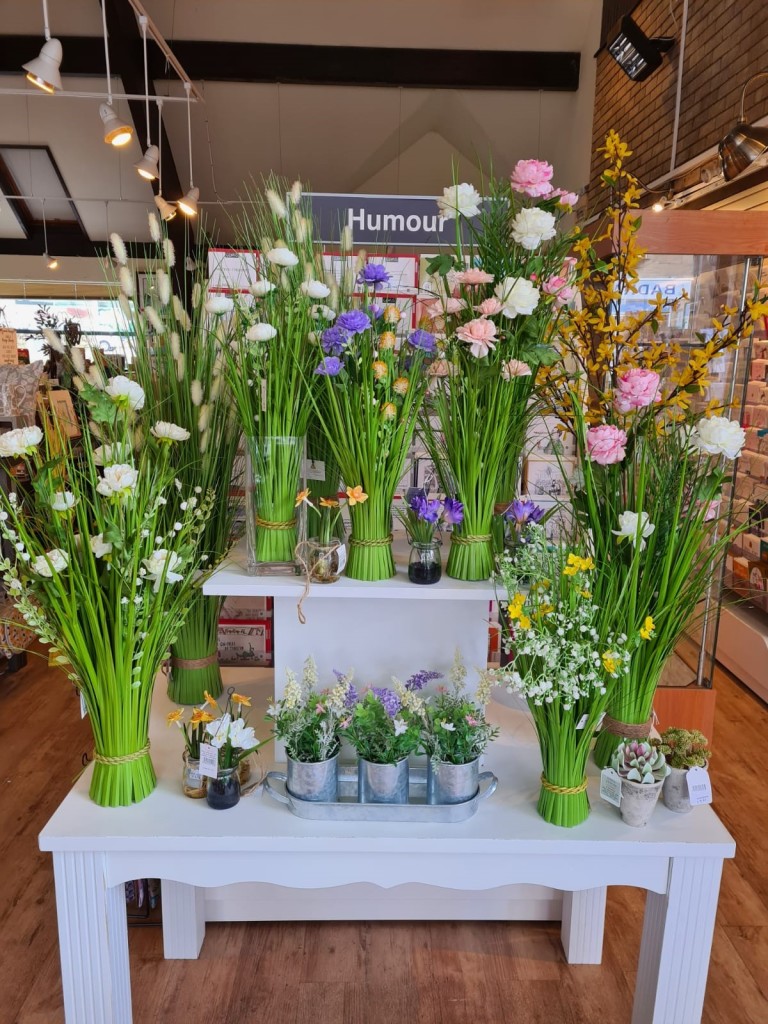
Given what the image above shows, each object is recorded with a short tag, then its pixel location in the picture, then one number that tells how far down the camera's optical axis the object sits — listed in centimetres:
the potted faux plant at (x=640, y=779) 146
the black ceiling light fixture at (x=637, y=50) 506
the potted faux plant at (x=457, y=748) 148
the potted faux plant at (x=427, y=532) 157
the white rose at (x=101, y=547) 140
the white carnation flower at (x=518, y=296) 139
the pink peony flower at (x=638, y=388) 133
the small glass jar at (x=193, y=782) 156
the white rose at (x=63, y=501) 136
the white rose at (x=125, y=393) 138
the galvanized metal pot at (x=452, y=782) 148
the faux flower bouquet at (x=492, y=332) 140
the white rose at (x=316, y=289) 140
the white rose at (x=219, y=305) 145
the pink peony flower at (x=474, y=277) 141
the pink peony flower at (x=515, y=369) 145
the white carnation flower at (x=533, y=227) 137
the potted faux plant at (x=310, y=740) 150
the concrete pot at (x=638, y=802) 146
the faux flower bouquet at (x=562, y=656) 138
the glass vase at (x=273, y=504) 156
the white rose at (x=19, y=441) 133
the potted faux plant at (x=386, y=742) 149
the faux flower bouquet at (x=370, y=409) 146
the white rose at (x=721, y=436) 130
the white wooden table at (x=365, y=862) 144
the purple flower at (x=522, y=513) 162
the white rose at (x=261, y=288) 149
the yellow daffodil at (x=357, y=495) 152
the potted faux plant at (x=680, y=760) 154
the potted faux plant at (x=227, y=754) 151
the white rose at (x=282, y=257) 139
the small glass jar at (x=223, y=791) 151
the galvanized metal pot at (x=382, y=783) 148
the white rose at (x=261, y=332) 140
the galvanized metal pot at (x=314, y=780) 149
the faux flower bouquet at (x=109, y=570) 139
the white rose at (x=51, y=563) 138
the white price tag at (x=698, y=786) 150
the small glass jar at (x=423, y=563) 157
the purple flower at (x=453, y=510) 157
